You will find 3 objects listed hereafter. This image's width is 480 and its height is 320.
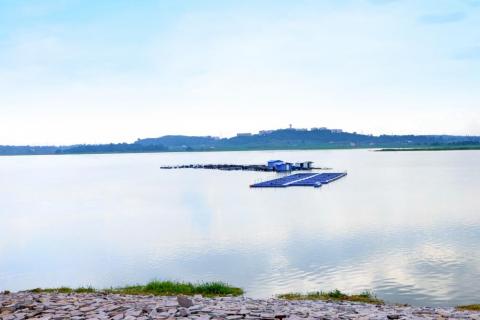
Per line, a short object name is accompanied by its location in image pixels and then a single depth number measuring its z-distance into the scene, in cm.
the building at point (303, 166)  13482
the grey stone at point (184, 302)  1271
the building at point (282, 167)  13119
